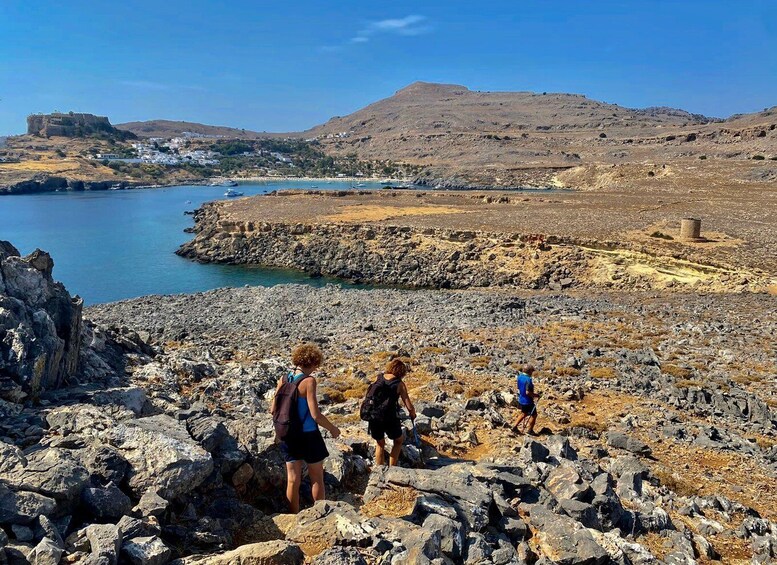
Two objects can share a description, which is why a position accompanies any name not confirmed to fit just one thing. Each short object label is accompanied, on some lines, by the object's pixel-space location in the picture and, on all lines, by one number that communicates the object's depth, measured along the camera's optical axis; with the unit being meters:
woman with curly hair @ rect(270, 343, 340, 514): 5.73
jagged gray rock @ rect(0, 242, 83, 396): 7.60
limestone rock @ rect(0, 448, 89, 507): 4.60
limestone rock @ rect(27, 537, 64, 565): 3.96
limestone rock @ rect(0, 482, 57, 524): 4.30
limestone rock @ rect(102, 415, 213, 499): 5.24
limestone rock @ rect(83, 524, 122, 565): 3.99
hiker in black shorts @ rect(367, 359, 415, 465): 6.94
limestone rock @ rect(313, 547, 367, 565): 4.48
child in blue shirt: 9.47
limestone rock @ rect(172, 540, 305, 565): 4.36
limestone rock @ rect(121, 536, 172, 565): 4.18
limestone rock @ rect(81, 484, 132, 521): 4.75
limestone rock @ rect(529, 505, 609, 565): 5.38
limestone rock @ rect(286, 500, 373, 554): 4.93
